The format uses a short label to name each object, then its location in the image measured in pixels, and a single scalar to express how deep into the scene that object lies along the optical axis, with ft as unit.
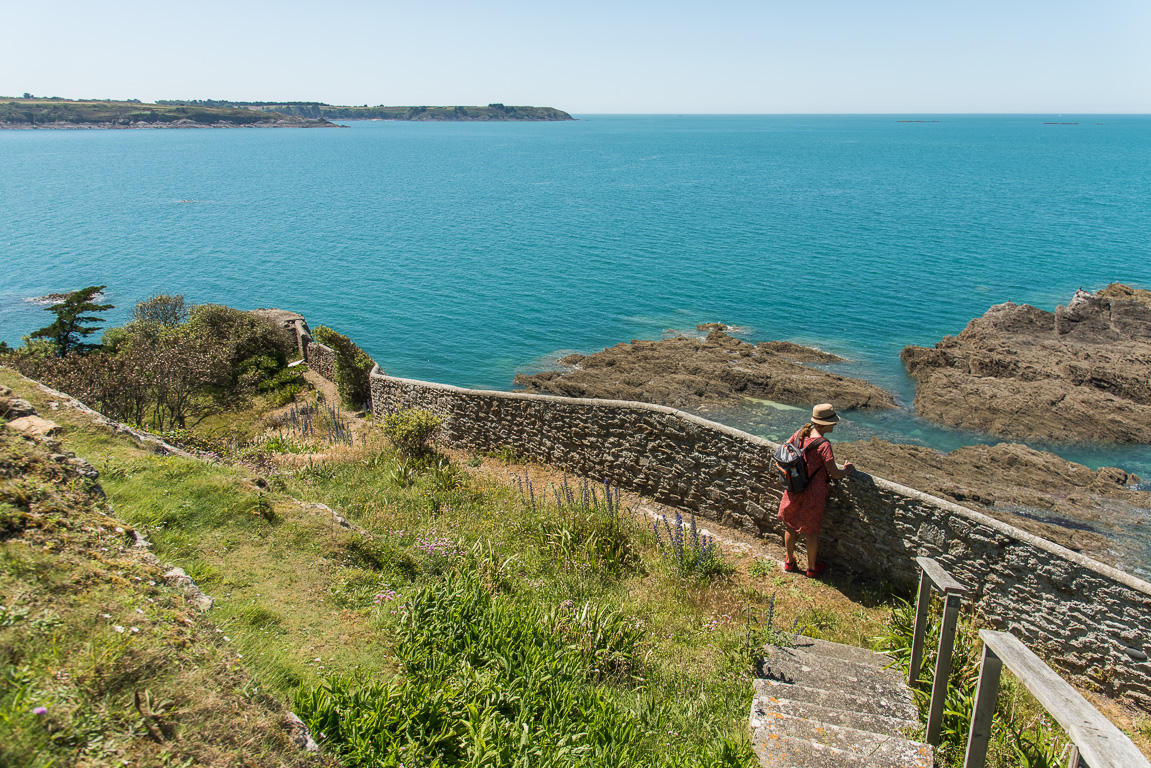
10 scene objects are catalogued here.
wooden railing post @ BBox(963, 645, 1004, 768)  13.17
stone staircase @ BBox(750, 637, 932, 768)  15.26
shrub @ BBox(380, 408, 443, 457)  41.60
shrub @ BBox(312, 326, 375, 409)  68.39
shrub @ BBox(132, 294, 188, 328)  95.55
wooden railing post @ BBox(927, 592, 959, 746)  15.87
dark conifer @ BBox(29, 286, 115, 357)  88.12
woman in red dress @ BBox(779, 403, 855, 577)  26.81
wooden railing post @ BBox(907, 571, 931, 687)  18.43
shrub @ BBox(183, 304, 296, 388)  81.41
